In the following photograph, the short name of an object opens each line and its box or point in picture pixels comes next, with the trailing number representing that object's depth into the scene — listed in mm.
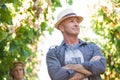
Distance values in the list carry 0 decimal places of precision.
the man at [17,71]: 6453
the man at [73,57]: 4312
